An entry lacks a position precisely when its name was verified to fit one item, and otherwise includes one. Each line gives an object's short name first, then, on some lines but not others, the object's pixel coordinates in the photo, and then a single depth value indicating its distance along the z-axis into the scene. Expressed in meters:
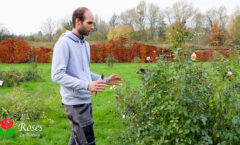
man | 2.29
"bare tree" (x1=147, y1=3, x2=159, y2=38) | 38.63
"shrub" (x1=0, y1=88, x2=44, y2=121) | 4.59
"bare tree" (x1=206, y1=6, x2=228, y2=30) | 38.22
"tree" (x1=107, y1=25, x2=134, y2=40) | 37.38
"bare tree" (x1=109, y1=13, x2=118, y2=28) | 44.53
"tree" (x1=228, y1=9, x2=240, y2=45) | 28.14
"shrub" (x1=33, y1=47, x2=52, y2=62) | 23.30
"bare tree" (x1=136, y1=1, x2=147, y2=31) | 40.44
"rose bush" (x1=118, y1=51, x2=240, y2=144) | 2.18
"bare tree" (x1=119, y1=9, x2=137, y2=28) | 41.72
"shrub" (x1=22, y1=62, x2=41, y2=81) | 10.47
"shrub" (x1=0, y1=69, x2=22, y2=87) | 9.03
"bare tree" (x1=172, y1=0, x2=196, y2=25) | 37.72
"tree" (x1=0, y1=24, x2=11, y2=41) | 26.43
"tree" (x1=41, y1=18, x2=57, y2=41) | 37.12
